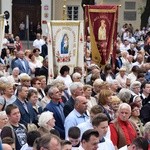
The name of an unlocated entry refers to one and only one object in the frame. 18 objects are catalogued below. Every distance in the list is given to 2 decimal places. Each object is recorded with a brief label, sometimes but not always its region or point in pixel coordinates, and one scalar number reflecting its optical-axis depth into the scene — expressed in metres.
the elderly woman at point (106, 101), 11.47
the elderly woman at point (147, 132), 9.40
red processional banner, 18.11
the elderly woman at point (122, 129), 10.05
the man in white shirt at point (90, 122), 9.57
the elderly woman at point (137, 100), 11.91
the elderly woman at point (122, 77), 16.45
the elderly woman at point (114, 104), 11.44
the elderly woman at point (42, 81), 13.55
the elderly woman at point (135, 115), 11.02
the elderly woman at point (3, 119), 9.12
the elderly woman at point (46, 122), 9.34
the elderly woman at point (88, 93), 12.25
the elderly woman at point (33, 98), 11.59
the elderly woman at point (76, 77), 14.45
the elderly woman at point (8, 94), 11.53
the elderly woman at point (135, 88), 13.84
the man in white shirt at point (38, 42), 27.50
